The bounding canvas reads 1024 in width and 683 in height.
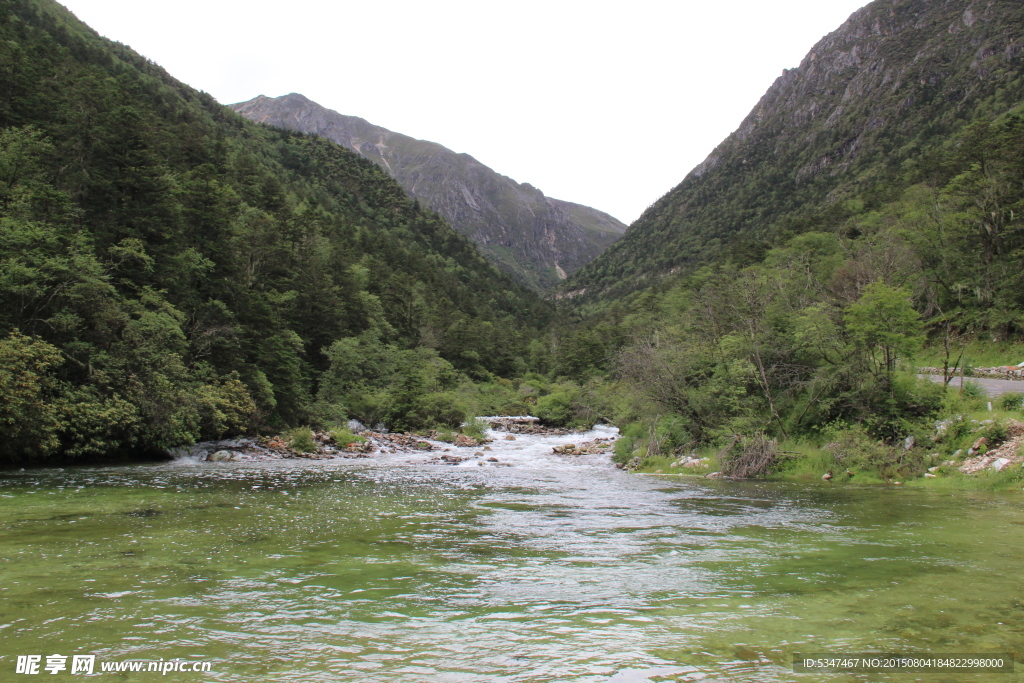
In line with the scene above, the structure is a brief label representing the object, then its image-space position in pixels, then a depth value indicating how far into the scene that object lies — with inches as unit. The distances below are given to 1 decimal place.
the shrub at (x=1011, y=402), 754.8
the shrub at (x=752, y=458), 861.8
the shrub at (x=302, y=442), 1286.9
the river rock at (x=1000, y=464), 626.8
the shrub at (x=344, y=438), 1433.3
